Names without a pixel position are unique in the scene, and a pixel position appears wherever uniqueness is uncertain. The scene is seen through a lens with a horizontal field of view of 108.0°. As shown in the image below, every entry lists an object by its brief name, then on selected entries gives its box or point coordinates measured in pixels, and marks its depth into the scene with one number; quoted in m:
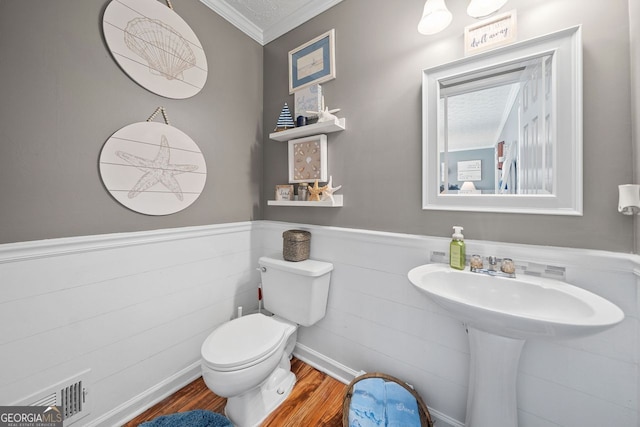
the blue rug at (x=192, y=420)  1.21
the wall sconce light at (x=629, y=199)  0.81
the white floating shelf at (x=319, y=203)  1.48
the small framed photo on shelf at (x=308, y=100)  1.58
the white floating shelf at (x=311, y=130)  1.45
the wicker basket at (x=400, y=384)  1.14
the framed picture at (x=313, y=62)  1.55
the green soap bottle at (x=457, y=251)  1.07
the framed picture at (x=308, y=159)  1.57
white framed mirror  0.92
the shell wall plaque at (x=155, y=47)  1.21
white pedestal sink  0.71
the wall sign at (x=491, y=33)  1.02
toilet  1.10
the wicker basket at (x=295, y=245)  1.57
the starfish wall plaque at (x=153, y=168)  1.21
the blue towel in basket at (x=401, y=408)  1.12
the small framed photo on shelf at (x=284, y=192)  1.71
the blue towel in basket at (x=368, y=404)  1.13
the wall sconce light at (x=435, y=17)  1.06
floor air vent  1.02
